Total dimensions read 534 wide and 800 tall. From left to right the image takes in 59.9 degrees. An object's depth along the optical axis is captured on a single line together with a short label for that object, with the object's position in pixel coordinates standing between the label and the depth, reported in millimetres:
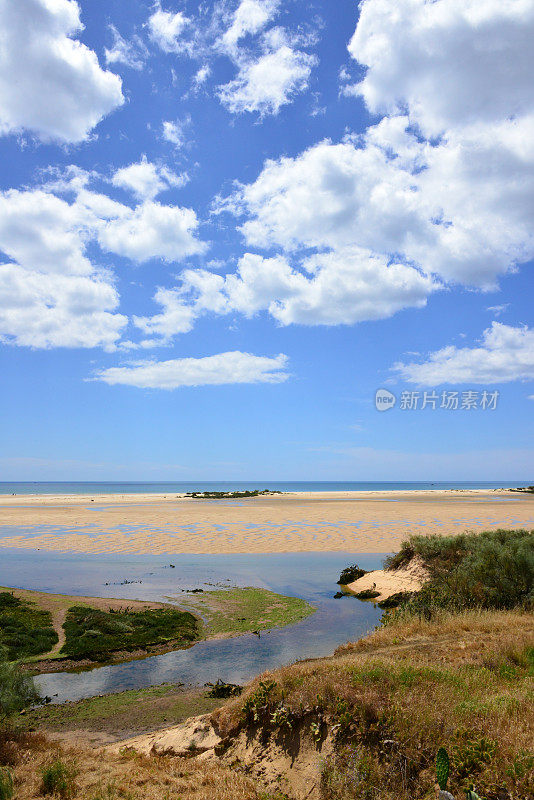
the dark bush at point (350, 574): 20156
